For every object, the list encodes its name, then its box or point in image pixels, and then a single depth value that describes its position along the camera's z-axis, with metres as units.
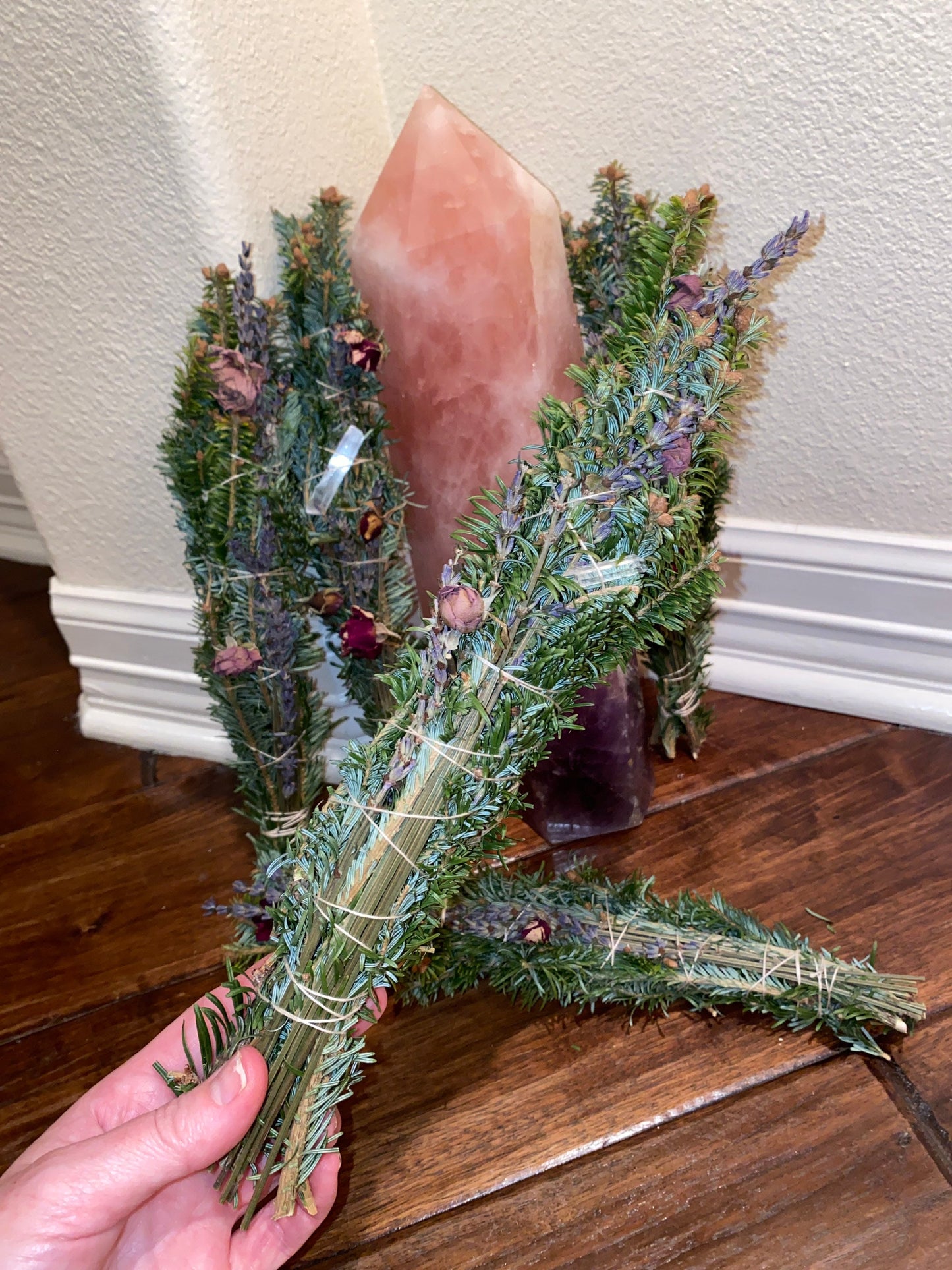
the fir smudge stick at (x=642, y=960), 0.61
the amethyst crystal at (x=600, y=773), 0.75
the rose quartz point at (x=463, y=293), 0.65
